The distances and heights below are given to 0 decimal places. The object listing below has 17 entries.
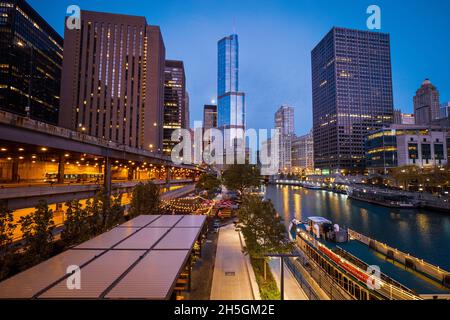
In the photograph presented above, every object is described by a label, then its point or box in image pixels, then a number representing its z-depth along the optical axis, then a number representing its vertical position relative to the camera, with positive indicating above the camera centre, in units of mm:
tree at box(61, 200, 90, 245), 15055 -3825
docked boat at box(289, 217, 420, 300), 15289 -8118
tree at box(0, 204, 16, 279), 10221 -3959
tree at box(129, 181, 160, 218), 27016 -3559
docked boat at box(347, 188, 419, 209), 59300 -8124
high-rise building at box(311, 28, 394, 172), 155500 +58243
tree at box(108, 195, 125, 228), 18341 -3525
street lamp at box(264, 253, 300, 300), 13523 -5242
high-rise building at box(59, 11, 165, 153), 105688 +46479
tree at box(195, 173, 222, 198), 79681 -4479
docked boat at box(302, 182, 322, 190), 129462 -8540
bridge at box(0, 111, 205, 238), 18391 +2385
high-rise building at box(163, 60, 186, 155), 180625 +59675
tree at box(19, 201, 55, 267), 11875 -3631
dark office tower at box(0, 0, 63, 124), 101688 +57876
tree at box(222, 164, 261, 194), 67250 -1627
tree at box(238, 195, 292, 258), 17047 -4780
